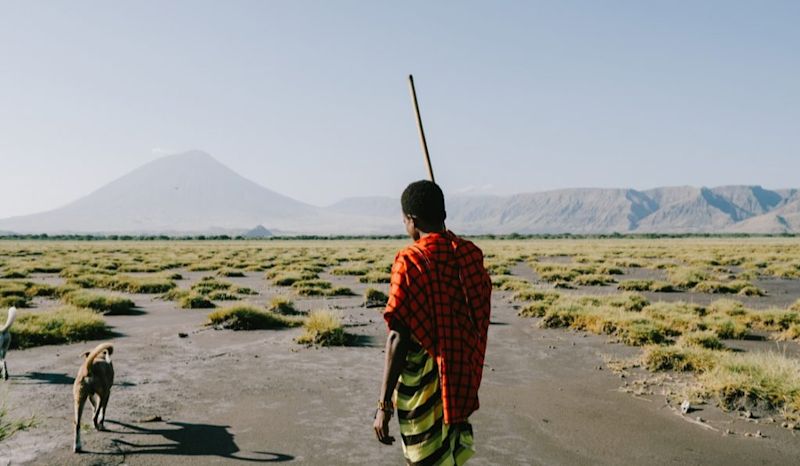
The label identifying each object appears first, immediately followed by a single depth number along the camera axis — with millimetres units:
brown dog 5672
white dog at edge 7832
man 3074
